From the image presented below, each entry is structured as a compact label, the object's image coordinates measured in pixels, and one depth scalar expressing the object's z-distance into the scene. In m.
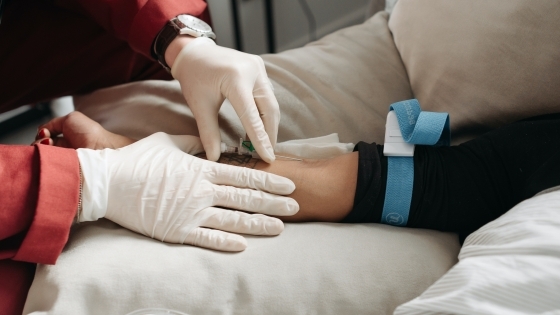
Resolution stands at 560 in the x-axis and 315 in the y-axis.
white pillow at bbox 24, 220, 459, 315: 0.60
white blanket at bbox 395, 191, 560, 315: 0.47
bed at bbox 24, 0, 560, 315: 0.53
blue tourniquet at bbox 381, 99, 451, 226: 0.73
